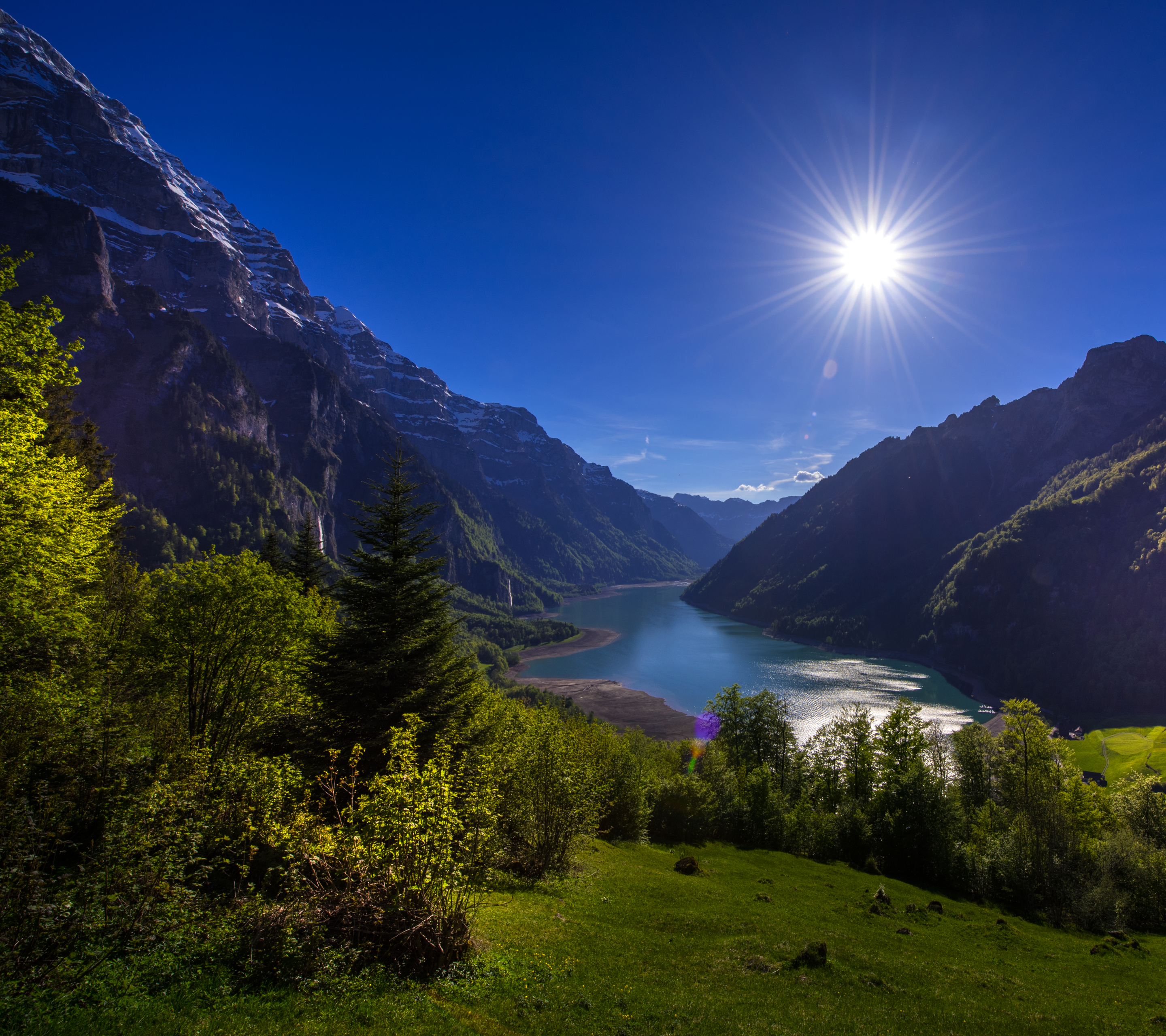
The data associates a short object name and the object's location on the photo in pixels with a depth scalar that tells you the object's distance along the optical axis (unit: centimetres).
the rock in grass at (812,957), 1730
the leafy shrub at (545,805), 2188
